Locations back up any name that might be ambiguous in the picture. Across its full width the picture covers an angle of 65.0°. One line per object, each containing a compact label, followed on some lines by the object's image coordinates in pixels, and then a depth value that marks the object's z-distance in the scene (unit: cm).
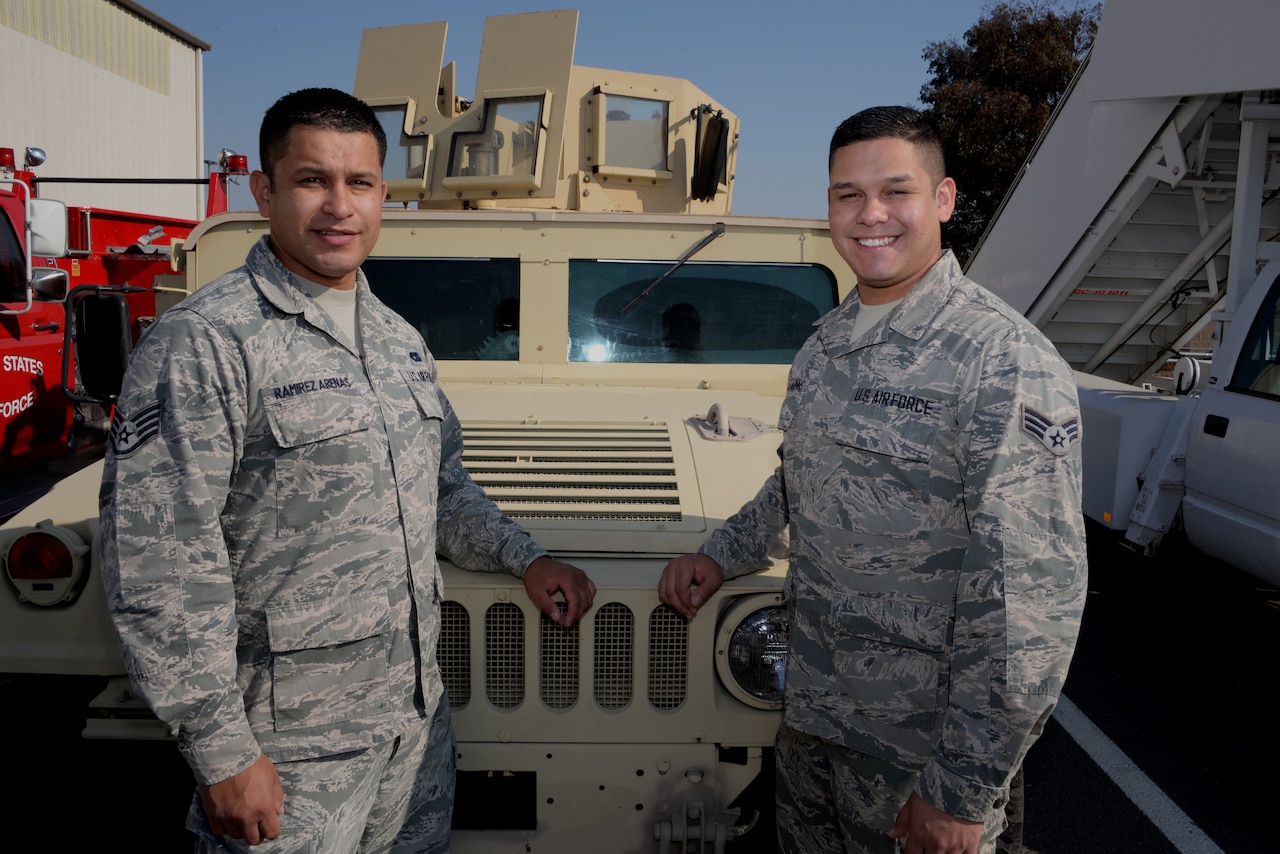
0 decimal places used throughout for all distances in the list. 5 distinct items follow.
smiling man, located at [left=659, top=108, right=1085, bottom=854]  164
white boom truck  463
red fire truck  647
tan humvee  218
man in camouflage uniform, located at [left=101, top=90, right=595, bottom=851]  162
